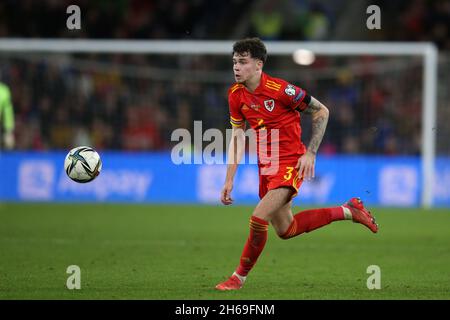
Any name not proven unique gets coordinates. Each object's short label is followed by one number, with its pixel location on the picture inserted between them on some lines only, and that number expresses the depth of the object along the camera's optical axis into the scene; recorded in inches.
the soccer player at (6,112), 1189.7
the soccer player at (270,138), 575.5
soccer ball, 654.5
